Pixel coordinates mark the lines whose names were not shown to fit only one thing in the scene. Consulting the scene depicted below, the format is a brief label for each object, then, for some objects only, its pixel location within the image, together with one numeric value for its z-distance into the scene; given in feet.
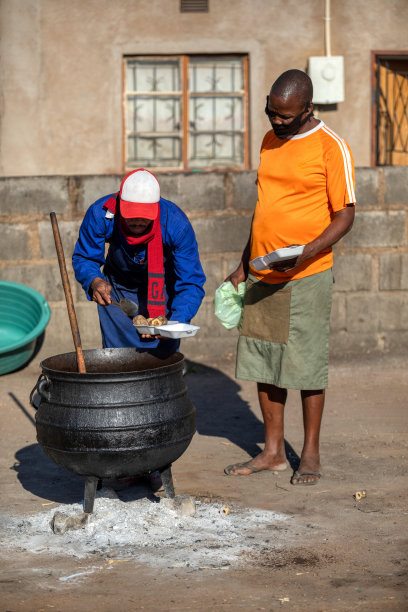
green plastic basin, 25.79
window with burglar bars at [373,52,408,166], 37.47
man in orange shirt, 16.53
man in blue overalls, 15.44
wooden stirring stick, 15.23
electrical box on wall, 35.88
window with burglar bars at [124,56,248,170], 36.94
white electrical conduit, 36.29
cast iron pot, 14.34
